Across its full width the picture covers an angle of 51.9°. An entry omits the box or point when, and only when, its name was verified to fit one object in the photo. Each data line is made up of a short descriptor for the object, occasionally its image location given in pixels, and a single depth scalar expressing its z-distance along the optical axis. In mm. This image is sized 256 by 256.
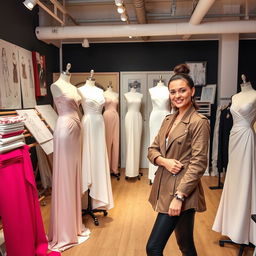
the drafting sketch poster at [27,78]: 3961
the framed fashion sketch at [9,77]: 3434
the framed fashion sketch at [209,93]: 5383
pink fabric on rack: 1897
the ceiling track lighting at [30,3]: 3030
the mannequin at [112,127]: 4957
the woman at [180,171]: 1411
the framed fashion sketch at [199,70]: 5527
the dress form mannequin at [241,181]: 2363
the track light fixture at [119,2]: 3248
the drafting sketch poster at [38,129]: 3339
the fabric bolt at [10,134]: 1972
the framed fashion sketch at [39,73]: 4387
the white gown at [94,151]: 2945
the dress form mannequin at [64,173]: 2539
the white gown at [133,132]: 4781
